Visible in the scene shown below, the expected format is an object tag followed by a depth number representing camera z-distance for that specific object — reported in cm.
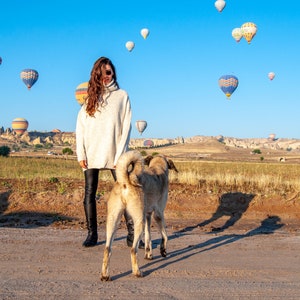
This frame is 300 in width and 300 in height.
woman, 757
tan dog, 590
